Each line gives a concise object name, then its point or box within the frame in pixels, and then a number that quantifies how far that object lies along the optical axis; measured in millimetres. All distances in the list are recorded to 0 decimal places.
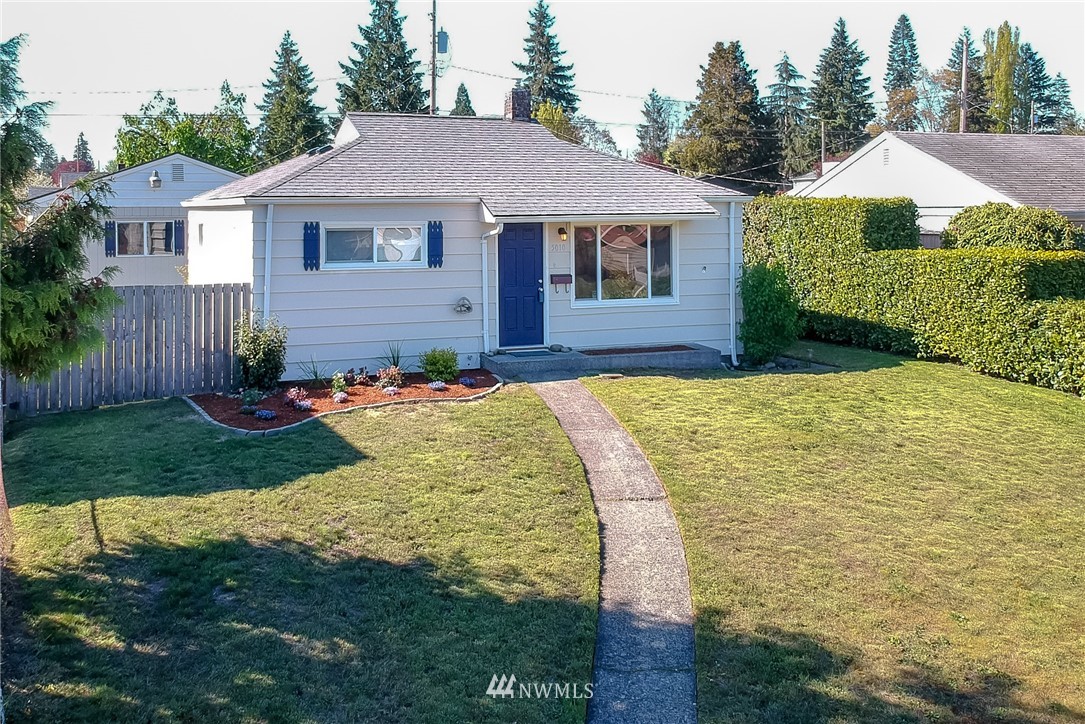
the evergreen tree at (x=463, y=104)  56900
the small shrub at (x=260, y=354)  13297
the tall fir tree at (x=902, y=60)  78688
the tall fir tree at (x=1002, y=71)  56719
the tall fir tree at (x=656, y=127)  78500
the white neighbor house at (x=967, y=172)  25328
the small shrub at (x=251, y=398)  12263
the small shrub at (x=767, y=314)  16203
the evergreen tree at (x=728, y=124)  50062
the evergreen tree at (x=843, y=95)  61594
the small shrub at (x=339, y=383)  13065
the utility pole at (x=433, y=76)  31030
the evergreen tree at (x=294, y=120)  49031
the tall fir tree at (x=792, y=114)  60531
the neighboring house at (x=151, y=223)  27125
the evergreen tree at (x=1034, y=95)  69688
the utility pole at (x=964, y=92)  36119
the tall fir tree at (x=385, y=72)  52000
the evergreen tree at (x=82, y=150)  80588
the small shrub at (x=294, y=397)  12414
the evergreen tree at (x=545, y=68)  57688
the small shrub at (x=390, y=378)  13367
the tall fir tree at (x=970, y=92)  58531
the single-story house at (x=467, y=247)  14266
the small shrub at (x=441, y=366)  13852
